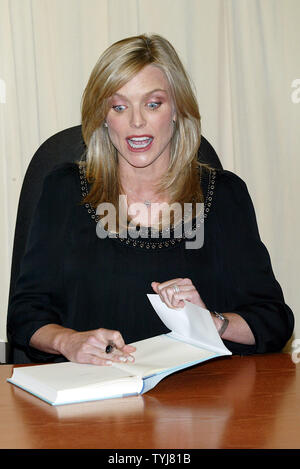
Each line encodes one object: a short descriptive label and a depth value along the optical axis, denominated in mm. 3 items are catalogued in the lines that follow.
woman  1914
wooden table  1382
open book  1495
